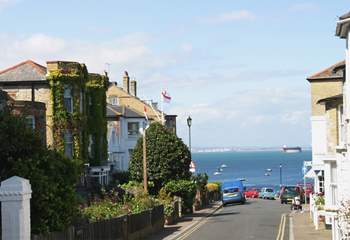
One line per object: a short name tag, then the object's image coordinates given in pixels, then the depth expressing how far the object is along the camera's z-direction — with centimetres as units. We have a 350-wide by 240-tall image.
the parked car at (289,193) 6515
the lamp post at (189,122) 5433
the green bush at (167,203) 4249
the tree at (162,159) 4916
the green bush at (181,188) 4872
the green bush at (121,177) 6438
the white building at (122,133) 7162
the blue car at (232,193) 6606
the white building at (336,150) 2569
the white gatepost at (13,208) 1198
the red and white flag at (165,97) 5565
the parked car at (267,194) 8770
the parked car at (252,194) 9506
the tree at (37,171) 1559
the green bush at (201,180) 6224
